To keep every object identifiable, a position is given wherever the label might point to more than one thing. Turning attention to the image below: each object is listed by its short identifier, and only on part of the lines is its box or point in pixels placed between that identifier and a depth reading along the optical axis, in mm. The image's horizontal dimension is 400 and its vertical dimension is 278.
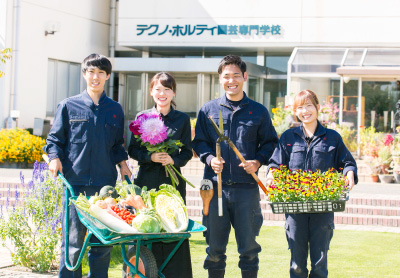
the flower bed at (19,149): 17328
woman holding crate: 5160
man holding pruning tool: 5289
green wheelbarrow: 4258
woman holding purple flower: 5316
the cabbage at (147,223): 4293
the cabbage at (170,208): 4477
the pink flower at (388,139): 15831
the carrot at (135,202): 4719
